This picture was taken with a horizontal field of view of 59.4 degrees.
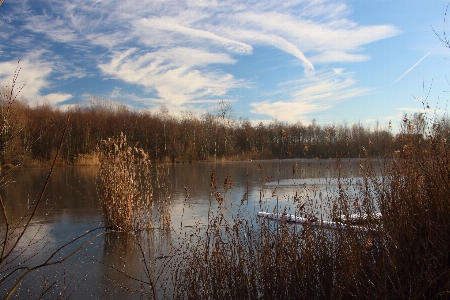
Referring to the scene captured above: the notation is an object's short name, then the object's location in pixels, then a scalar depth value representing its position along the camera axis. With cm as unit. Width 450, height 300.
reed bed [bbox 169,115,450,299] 336
